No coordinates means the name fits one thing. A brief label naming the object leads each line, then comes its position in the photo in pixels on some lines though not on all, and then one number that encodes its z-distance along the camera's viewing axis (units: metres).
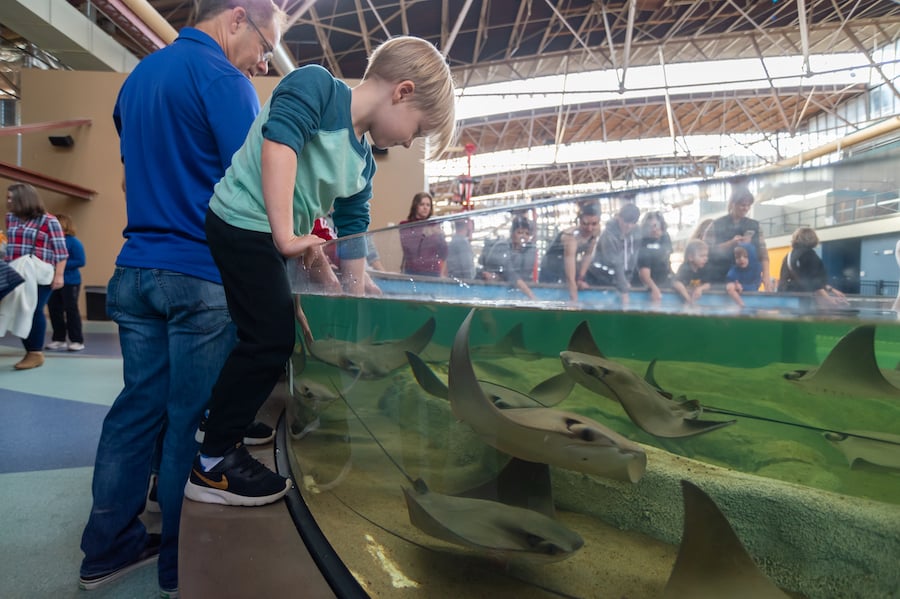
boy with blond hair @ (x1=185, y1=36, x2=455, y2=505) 0.74
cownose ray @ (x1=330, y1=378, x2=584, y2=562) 0.45
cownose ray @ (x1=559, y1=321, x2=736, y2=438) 0.50
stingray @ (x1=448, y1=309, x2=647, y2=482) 0.46
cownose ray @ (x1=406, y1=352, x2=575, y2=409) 0.52
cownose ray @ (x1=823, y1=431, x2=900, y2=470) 0.45
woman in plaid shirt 2.94
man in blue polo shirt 0.88
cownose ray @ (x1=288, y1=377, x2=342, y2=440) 0.80
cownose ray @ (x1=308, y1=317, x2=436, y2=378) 0.64
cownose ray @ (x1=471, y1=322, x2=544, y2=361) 0.57
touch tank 0.44
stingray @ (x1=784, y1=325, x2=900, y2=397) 0.47
